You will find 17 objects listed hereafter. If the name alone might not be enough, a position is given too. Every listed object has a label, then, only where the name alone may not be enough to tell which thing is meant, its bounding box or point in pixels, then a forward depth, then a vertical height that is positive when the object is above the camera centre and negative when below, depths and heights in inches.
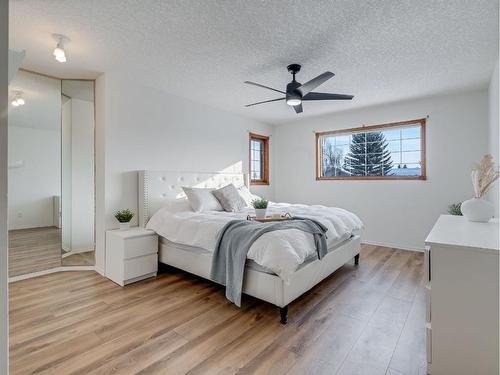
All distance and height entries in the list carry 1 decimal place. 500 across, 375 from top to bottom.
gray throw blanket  90.4 -21.4
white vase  78.7 -7.5
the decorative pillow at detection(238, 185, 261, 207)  168.4 -6.1
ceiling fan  104.4 +41.7
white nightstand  114.6 -31.2
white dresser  52.8 -25.4
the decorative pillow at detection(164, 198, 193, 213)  134.3 -9.9
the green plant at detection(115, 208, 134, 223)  127.0 -14.2
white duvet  82.0 -18.4
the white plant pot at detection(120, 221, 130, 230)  128.0 -19.3
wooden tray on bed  110.8 -13.7
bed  86.0 -29.0
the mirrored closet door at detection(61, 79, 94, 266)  139.3 +5.7
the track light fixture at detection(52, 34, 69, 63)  92.6 +52.1
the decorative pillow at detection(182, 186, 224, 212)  140.4 -7.2
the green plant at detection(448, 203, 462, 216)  140.3 -12.9
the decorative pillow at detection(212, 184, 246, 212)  146.8 -7.1
